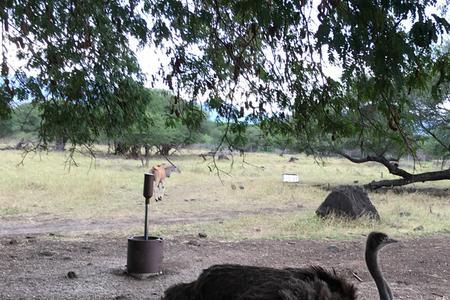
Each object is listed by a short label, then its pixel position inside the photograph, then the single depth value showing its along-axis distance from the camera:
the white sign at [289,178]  22.92
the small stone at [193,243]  9.73
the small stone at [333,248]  9.39
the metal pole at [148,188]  7.18
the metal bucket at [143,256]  7.09
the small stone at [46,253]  8.72
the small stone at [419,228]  11.64
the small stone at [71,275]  7.15
